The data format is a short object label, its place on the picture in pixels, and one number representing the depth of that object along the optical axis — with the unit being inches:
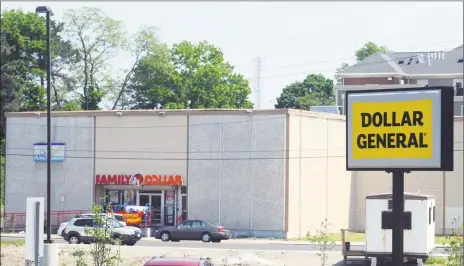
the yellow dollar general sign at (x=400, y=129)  719.7
